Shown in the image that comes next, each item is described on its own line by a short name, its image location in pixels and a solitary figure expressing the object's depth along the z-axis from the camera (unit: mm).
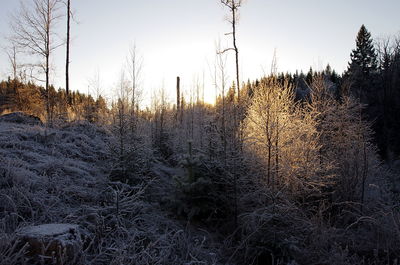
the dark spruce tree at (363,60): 32000
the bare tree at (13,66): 15737
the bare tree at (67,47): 14516
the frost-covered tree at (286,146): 6670
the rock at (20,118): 9951
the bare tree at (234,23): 8281
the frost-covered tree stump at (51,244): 2824
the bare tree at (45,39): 12609
